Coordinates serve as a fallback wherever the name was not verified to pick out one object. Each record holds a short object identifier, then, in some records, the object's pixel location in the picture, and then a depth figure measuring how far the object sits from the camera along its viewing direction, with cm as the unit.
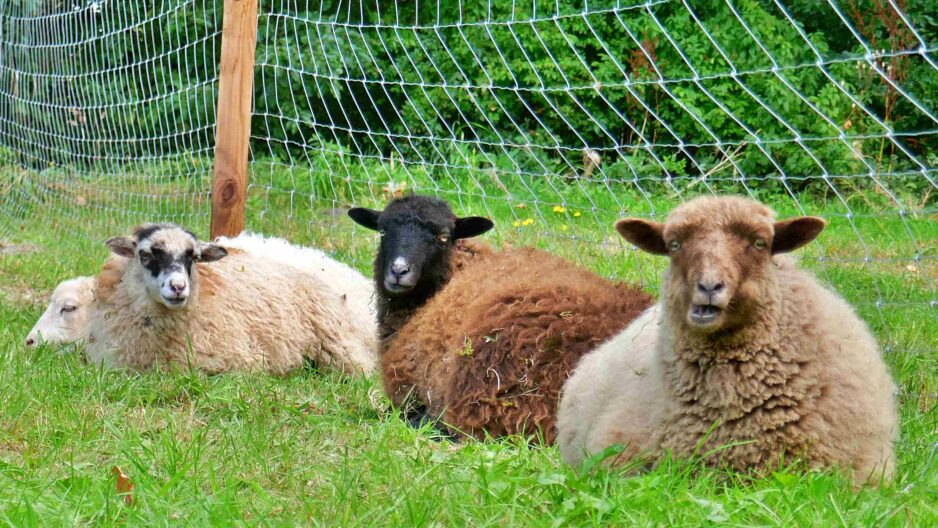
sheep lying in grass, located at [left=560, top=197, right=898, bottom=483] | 654
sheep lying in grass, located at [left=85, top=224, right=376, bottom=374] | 1209
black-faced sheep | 919
